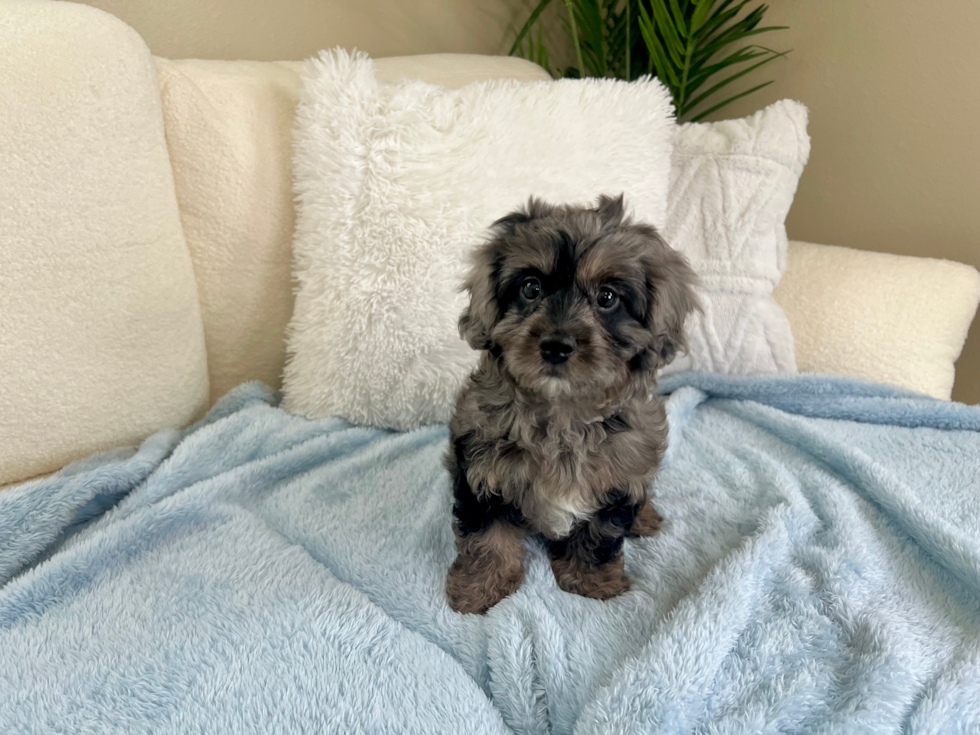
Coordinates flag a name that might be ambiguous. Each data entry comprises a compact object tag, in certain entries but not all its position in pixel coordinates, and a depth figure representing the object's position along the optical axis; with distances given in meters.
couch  0.56
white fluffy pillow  0.66
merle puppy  0.47
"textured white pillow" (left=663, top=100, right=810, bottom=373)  0.75
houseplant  0.90
